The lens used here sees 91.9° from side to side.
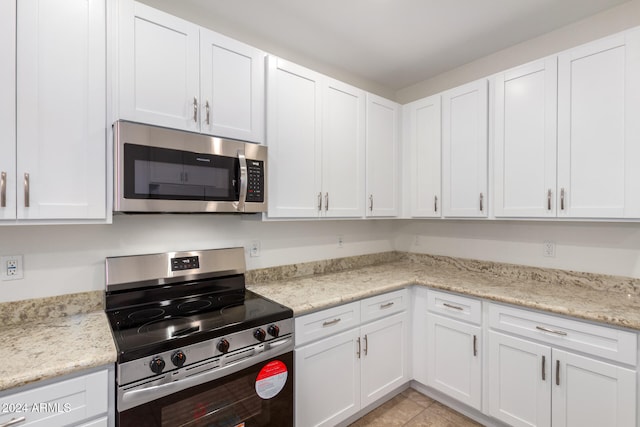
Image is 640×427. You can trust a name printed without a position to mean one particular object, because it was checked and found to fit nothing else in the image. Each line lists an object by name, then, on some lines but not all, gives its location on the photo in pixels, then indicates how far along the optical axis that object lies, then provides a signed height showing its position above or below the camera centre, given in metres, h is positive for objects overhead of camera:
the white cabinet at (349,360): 1.74 -0.94
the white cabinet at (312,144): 1.97 +0.49
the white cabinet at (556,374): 1.52 -0.88
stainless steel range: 1.18 -0.56
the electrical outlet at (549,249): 2.25 -0.27
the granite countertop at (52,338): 1.03 -0.51
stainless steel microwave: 1.41 +0.21
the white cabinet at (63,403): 0.99 -0.64
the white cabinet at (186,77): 1.45 +0.71
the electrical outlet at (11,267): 1.42 -0.25
